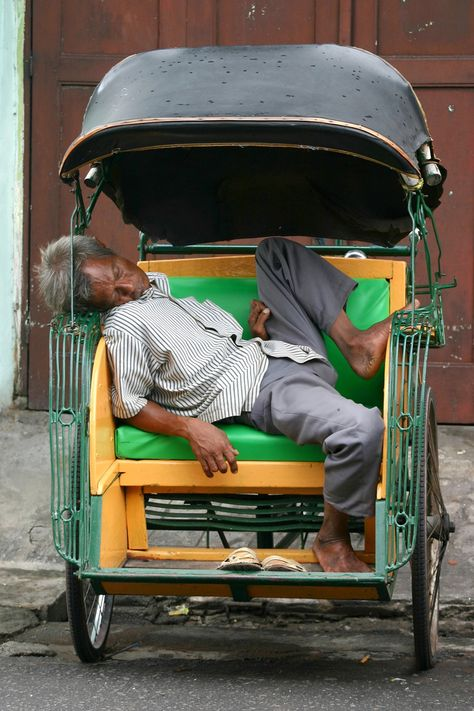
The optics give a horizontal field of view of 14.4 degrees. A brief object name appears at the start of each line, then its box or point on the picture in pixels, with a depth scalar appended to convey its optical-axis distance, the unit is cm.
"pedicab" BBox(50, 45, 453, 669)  555
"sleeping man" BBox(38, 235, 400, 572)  581
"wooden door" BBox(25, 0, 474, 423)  964
